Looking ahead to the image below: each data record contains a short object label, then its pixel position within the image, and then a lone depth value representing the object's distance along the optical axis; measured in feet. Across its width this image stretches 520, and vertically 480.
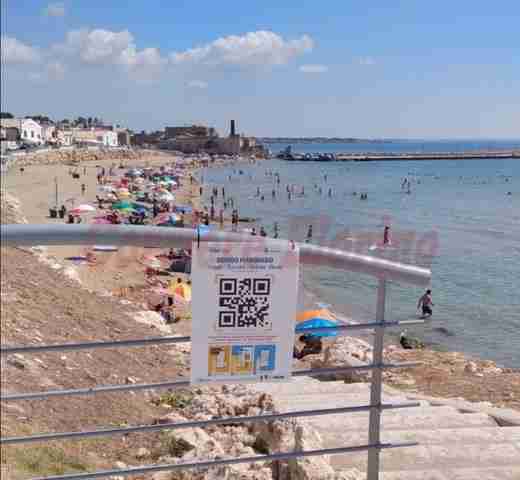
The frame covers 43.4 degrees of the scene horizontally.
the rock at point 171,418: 18.05
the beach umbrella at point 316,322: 45.57
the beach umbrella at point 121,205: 124.26
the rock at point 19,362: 20.83
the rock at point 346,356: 31.94
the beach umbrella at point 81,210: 109.70
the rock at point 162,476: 13.33
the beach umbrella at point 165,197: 153.97
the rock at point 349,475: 10.97
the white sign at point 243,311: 6.94
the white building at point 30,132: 355.15
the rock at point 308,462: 11.16
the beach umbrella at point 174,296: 57.57
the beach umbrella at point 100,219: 98.33
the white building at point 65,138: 389.35
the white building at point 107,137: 443.73
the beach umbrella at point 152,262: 77.56
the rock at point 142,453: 16.19
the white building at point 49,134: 380.80
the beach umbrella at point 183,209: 139.23
